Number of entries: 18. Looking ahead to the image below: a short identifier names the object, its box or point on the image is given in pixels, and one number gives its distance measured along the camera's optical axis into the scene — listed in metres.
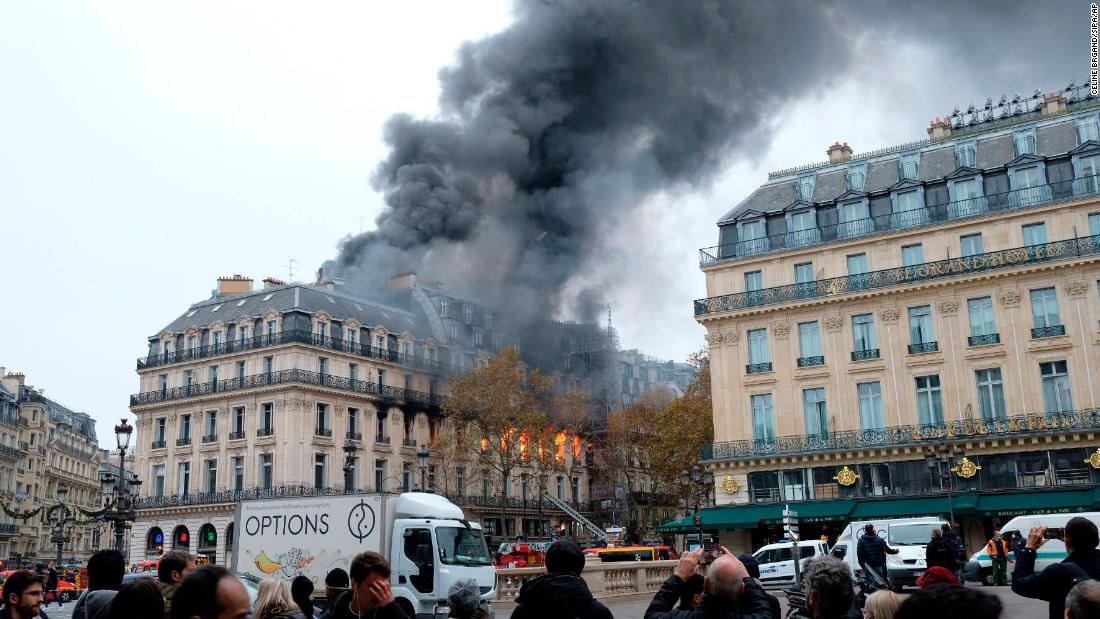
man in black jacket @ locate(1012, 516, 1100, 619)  5.77
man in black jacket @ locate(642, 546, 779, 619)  4.83
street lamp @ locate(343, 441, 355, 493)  30.48
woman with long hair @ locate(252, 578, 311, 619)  5.66
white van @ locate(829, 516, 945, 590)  22.72
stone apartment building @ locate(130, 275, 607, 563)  52.12
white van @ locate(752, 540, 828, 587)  25.95
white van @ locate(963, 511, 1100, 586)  22.33
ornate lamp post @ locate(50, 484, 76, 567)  32.78
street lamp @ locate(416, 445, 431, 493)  29.18
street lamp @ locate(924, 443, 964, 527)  33.56
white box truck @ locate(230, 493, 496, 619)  19.62
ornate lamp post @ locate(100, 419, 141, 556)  24.48
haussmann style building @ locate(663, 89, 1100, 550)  35.06
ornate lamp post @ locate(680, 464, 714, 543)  50.80
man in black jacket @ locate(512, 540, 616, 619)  5.46
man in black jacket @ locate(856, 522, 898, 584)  16.17
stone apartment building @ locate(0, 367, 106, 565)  68.88
